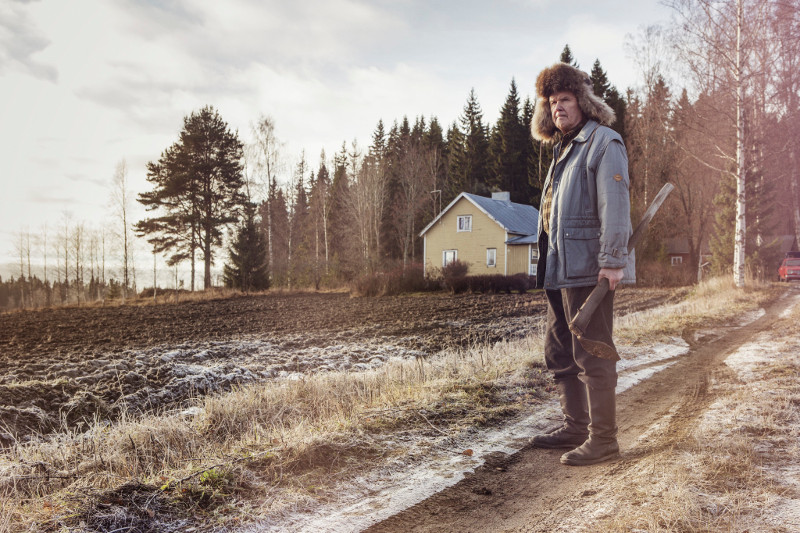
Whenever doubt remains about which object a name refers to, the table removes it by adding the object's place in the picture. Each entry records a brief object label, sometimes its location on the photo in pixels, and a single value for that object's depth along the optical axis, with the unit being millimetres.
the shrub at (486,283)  26266
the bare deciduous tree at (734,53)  14320
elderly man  2691
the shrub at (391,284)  27078
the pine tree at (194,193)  35062
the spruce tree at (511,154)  47938
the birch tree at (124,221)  34844
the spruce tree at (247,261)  31422
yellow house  32562
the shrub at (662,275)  25453
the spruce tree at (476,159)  49625
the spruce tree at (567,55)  42844
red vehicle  26266
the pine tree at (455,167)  49594
